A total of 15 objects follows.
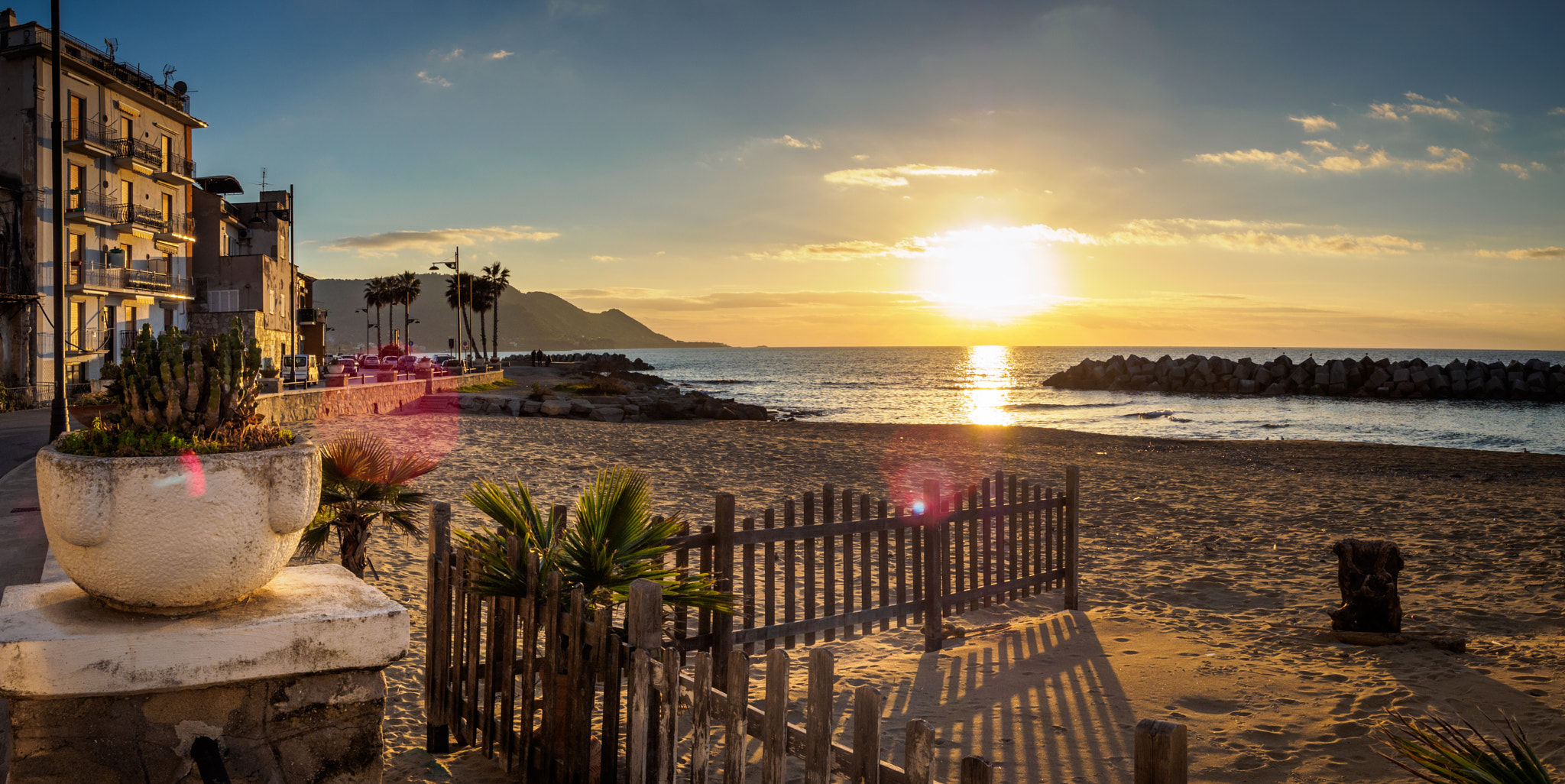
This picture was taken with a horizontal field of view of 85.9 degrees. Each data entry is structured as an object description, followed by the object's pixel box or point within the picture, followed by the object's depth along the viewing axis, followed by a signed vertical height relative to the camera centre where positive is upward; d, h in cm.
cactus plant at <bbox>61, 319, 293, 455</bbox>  231 -15
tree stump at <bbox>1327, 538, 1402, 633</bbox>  720 -179
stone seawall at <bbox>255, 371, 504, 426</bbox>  2098 -141
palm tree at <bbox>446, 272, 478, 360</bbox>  6906 +605
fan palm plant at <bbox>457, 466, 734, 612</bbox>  421 -97
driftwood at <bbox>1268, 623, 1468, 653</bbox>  684 -215
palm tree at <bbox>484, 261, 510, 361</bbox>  9119 +863
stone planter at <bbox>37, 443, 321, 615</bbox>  213 -45
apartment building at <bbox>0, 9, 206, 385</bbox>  3186 +619
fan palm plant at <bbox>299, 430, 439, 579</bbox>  514 -86
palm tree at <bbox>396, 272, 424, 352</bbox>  8632 +705
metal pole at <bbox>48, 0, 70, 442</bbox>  1424 +104
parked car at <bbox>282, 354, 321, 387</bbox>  2941 -78
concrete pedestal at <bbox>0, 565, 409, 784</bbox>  214 -91
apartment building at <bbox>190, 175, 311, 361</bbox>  4594 +388
